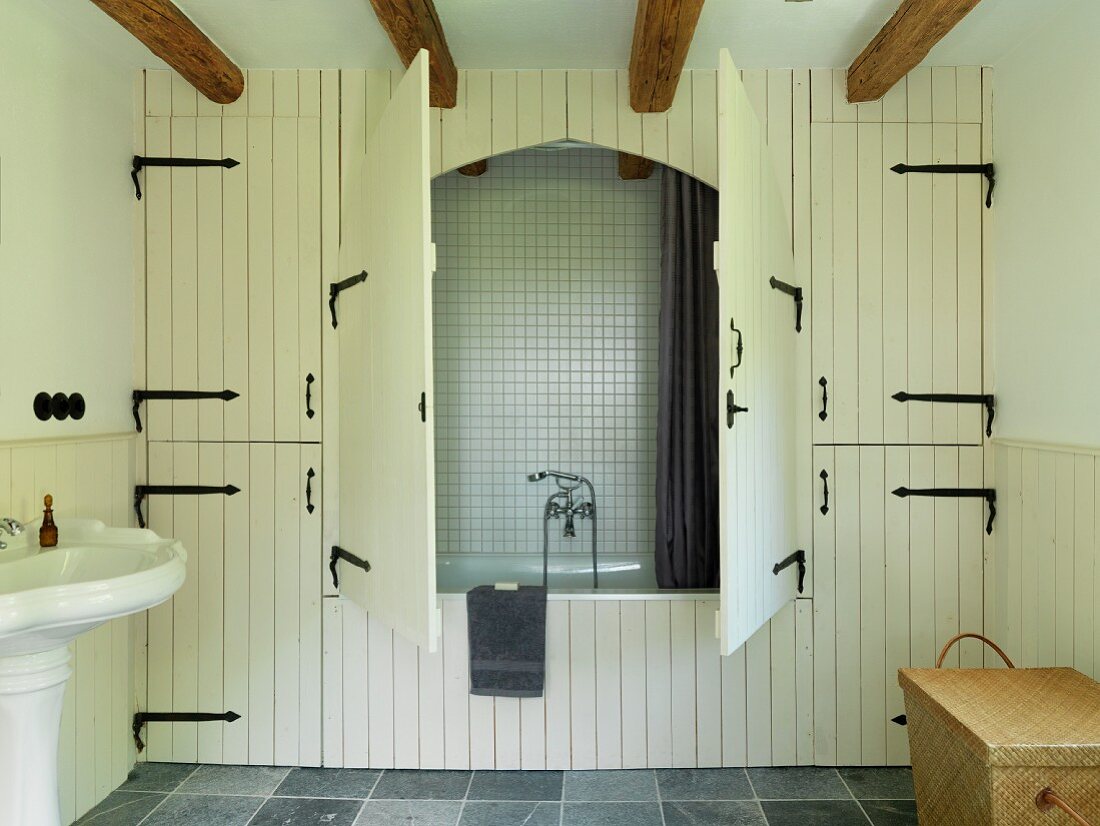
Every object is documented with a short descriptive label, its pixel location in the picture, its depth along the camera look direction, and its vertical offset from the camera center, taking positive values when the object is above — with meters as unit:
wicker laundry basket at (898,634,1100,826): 1.72 -0.72
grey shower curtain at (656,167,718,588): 3.04 +0.14
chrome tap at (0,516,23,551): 1.96 -0.27
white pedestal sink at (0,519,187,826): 1.64 -0.41
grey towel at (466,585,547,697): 2.73 -0.77
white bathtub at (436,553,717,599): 3.66 -0.70
